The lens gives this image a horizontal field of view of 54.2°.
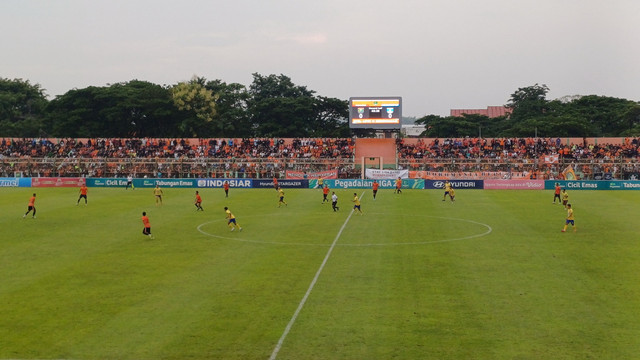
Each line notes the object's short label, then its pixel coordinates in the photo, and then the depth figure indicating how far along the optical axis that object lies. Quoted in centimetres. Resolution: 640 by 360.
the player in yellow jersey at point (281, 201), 4634
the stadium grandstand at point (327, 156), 6638
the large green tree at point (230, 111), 11212
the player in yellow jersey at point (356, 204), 4069
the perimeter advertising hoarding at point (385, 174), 6794
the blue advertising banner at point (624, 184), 6191
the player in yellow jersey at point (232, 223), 3331
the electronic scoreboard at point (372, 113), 7588
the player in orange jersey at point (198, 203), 4335
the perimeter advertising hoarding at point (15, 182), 6669
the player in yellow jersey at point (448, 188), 4948
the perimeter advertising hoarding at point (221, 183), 6556
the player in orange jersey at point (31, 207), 3909
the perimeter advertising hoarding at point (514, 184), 6312
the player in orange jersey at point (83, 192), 4703
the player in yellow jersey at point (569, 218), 3266
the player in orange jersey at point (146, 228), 3095
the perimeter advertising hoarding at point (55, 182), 6631
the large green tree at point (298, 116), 10869
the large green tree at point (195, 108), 10681
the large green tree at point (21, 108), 11325
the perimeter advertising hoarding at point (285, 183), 6512
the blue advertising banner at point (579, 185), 6256
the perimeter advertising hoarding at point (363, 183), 6444
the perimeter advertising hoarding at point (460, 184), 6353
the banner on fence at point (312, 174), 6831
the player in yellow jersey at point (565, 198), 4197
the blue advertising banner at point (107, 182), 6662
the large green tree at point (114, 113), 10475
